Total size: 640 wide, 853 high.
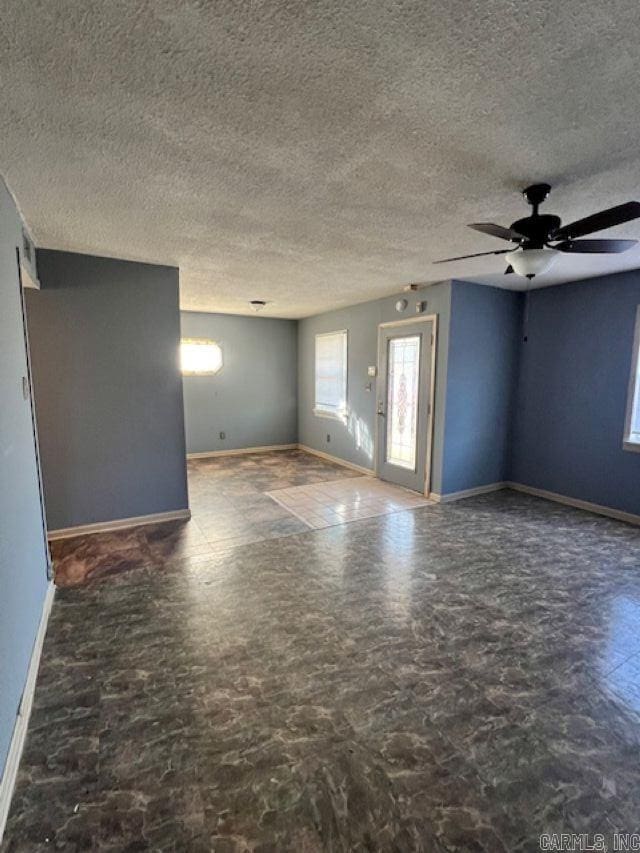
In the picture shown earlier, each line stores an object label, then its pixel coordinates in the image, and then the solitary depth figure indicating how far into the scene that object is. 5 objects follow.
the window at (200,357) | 6.59
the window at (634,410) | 3.98
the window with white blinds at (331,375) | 6.41
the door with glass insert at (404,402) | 4.80
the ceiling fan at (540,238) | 2.10
